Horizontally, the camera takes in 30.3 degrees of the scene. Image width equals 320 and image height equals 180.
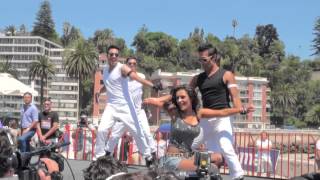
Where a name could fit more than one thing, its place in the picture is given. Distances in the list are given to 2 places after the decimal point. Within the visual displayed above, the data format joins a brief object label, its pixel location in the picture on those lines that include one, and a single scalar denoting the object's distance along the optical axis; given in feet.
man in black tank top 22.49
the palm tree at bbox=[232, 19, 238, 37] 649.20
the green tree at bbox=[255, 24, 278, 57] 591.37
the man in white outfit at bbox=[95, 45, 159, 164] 29.30
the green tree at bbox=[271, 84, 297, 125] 465.06
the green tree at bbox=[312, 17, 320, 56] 411.75
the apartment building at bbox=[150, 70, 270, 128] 444.51
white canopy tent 64.23
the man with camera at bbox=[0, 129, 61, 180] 12.15
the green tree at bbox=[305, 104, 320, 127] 380.41
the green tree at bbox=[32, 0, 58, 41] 595.88
